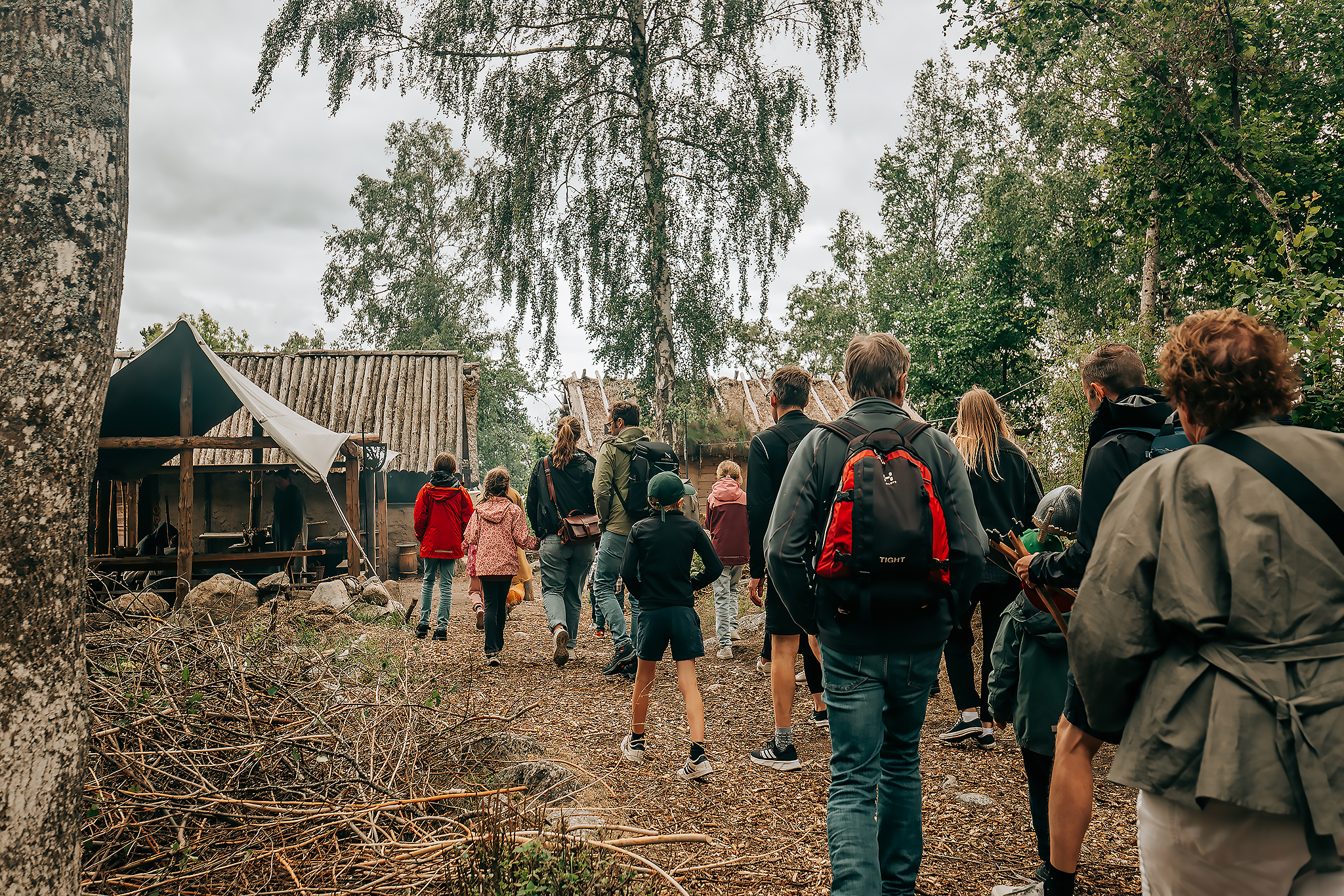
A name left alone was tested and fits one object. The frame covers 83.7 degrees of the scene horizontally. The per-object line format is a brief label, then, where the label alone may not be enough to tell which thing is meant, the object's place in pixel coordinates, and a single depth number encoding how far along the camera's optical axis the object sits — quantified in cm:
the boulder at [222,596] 820
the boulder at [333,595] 916
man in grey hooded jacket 226
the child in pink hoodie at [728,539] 684
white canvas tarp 959
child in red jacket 745
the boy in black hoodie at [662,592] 409
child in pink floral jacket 655
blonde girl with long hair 423
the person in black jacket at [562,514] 639
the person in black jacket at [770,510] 388
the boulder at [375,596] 992
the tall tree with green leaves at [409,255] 2627
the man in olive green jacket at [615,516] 594
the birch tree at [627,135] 1173
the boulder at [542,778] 346
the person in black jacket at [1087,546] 226
